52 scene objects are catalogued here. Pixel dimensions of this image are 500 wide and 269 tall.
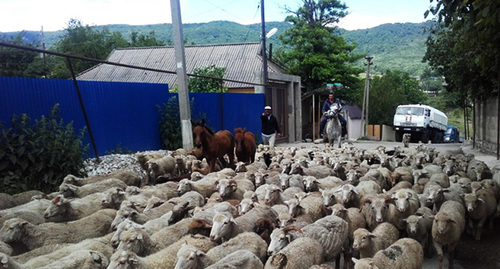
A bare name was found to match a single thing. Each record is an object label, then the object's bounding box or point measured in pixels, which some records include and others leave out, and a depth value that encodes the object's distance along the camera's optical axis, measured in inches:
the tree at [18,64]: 1141.9
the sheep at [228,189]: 285.6
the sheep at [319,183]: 309.6
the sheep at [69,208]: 237.6
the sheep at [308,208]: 240.5
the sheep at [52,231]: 200.7
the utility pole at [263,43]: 816.9
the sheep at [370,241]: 200.7
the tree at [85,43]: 1989.4
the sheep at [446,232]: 226.1
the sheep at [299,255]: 171.2
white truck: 1342.3
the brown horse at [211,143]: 409.5
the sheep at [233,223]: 202.7
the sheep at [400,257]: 177.5
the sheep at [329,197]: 254.8
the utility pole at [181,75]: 460.0
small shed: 959.6
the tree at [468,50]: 239.3
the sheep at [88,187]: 291.4
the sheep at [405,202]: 249.0
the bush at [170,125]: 539.8
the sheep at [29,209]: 229.6
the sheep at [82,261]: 165.3
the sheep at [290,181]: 317.1
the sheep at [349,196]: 266.3
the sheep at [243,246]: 184.1
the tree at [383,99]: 2042.3
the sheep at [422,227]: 231.0
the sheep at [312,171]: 369.7
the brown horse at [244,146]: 465.4
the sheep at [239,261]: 165.0
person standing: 615.8
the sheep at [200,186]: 303.0
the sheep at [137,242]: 187.9
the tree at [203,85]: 845.2
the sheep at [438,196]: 276.5
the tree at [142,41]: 2231.2
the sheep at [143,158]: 422.6
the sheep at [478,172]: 367.0
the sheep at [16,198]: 266.2
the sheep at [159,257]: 163.6
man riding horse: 701.3
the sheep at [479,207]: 270.7
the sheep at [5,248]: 183.3
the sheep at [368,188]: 294.3
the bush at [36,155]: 308.5
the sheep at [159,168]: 394.3
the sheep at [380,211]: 239.8
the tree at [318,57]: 1255.5
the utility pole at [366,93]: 1556.3
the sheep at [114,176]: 314.8
